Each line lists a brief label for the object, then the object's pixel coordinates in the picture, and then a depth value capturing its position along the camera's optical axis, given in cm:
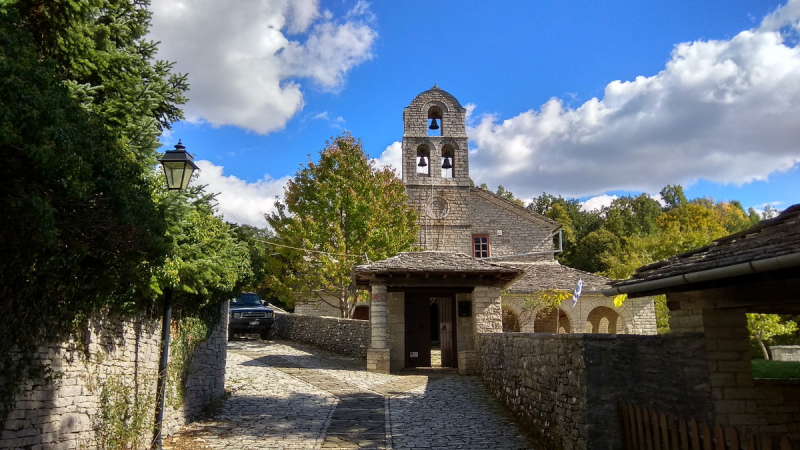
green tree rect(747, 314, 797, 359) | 1830
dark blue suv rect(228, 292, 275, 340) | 2206
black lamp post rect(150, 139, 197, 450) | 620
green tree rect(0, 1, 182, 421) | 363
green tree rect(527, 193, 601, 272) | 4356
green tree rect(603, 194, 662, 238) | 4500
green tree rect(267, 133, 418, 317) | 2127
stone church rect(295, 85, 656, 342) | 2398
